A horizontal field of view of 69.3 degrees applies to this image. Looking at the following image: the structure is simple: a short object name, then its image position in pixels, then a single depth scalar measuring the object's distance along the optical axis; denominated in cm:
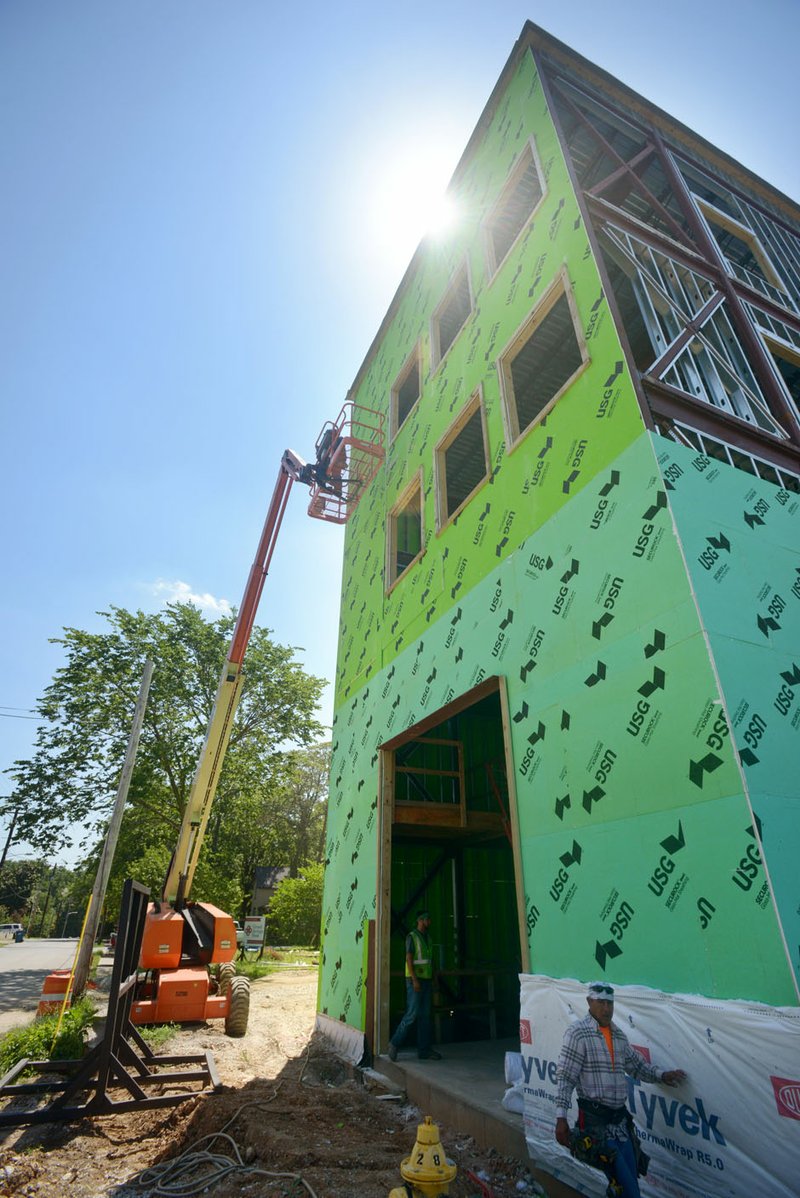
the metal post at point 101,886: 1109
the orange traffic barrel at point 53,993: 970
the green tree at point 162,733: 2162
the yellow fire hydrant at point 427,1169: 337
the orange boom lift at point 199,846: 1009
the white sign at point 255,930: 2359
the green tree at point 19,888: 7575
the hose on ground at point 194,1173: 467
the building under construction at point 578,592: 450
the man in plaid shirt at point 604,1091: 343
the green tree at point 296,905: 2723
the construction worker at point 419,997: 796
